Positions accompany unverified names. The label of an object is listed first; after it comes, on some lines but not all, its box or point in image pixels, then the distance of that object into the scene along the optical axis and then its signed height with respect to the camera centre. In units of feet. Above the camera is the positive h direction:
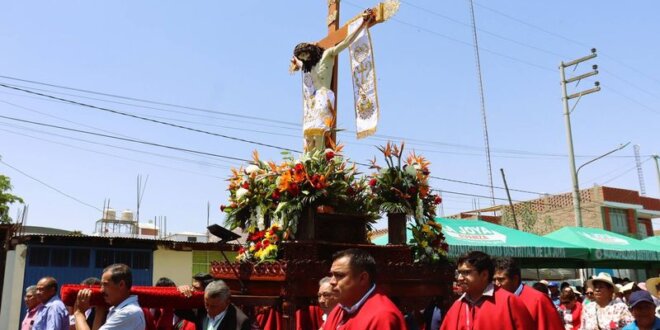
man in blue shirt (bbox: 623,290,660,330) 14.39 -1.01
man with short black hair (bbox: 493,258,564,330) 12.69 -0.54
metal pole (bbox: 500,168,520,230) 81.01 +12.72
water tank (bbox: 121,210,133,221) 99.55 +12.05
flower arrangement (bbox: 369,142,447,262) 18.78 +2.66
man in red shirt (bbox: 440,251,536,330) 11.62 -0.60
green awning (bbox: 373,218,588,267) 36.35 +2.24
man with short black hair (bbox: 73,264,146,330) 11.68 -0.37
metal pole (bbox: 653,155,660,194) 102.47 +19.84
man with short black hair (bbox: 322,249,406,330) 9.02 -0.18
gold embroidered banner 21.76 +7.66
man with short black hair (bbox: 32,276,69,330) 18.52 -0.82
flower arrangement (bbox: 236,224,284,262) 16.35 +1.08
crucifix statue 21.14 +8.18
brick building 92.63 +10.54
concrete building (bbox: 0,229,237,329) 43.06 +2.15
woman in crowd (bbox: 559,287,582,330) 25.04 -1.56
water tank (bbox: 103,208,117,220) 97.69 +12.19
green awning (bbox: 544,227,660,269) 43.37 +2.23
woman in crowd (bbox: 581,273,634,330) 18.31 -1.18
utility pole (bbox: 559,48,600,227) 60.29 +19.40
